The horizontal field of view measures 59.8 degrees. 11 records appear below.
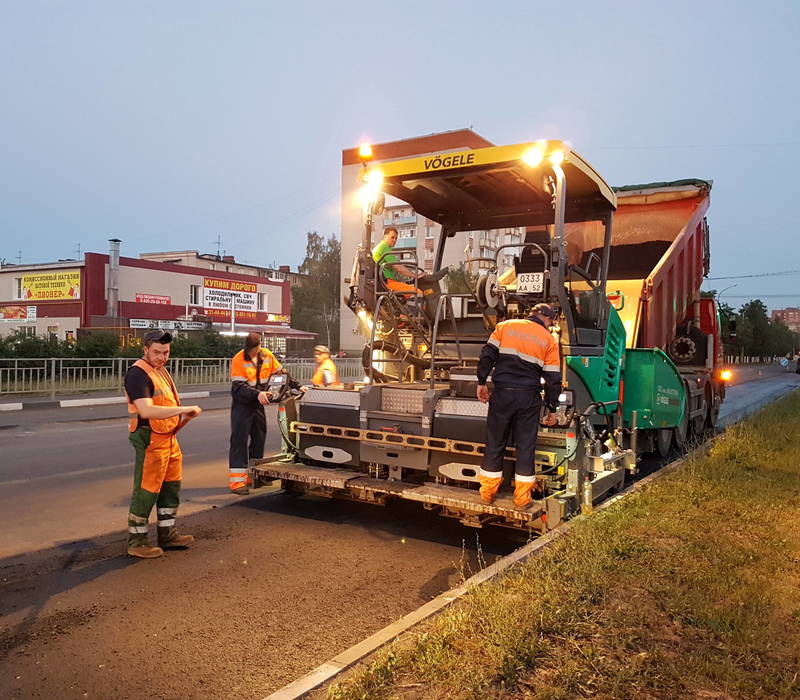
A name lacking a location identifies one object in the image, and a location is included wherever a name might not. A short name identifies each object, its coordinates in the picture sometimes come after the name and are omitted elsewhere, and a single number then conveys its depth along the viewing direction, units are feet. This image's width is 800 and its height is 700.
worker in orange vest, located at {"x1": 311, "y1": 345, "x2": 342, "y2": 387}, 24.72
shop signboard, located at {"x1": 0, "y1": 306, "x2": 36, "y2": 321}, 141.08
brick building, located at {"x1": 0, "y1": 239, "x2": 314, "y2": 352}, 131.85
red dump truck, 28.25
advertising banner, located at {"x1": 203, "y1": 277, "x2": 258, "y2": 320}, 155.02
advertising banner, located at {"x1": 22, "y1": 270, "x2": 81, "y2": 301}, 133.18
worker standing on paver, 16.25
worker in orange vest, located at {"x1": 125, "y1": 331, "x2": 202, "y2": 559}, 15.62
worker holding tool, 22.04
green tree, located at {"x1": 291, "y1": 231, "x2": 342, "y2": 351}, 230.68
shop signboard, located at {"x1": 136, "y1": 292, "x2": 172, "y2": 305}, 139.23
